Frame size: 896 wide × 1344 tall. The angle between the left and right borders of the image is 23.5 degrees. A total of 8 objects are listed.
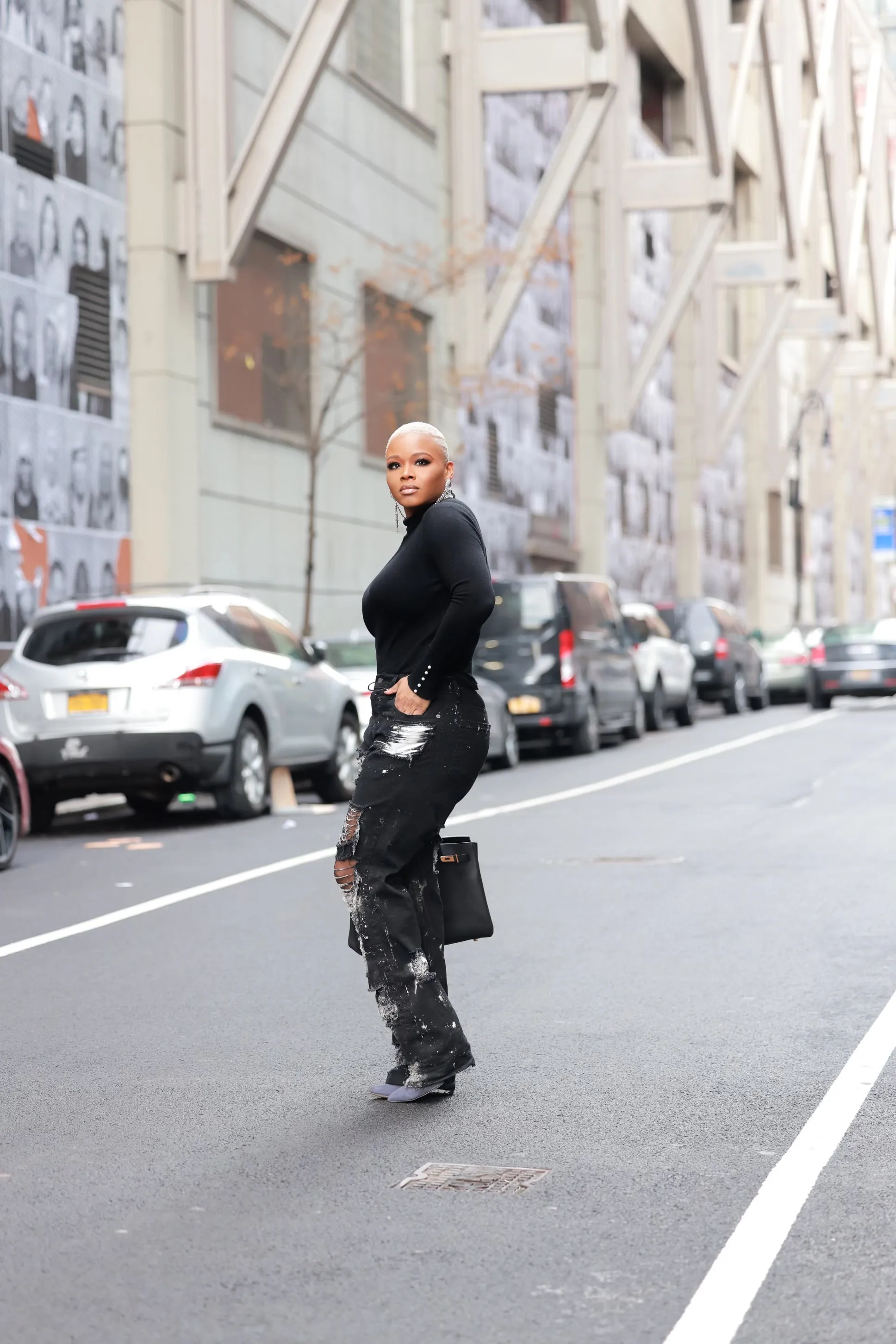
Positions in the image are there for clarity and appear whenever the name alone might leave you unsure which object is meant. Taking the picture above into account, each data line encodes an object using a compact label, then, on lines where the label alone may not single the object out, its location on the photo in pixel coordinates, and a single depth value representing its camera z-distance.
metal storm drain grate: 5.11
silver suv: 14.67
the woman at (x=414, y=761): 5.94
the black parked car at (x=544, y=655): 22.86
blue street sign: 88.06
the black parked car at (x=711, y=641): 32.66
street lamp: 60.37
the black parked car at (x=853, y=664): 33.03
